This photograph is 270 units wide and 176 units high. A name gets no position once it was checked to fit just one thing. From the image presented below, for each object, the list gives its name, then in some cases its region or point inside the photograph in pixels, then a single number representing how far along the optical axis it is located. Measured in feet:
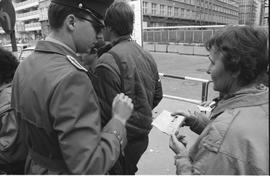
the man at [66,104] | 3.82
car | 33.31
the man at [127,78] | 6.71
